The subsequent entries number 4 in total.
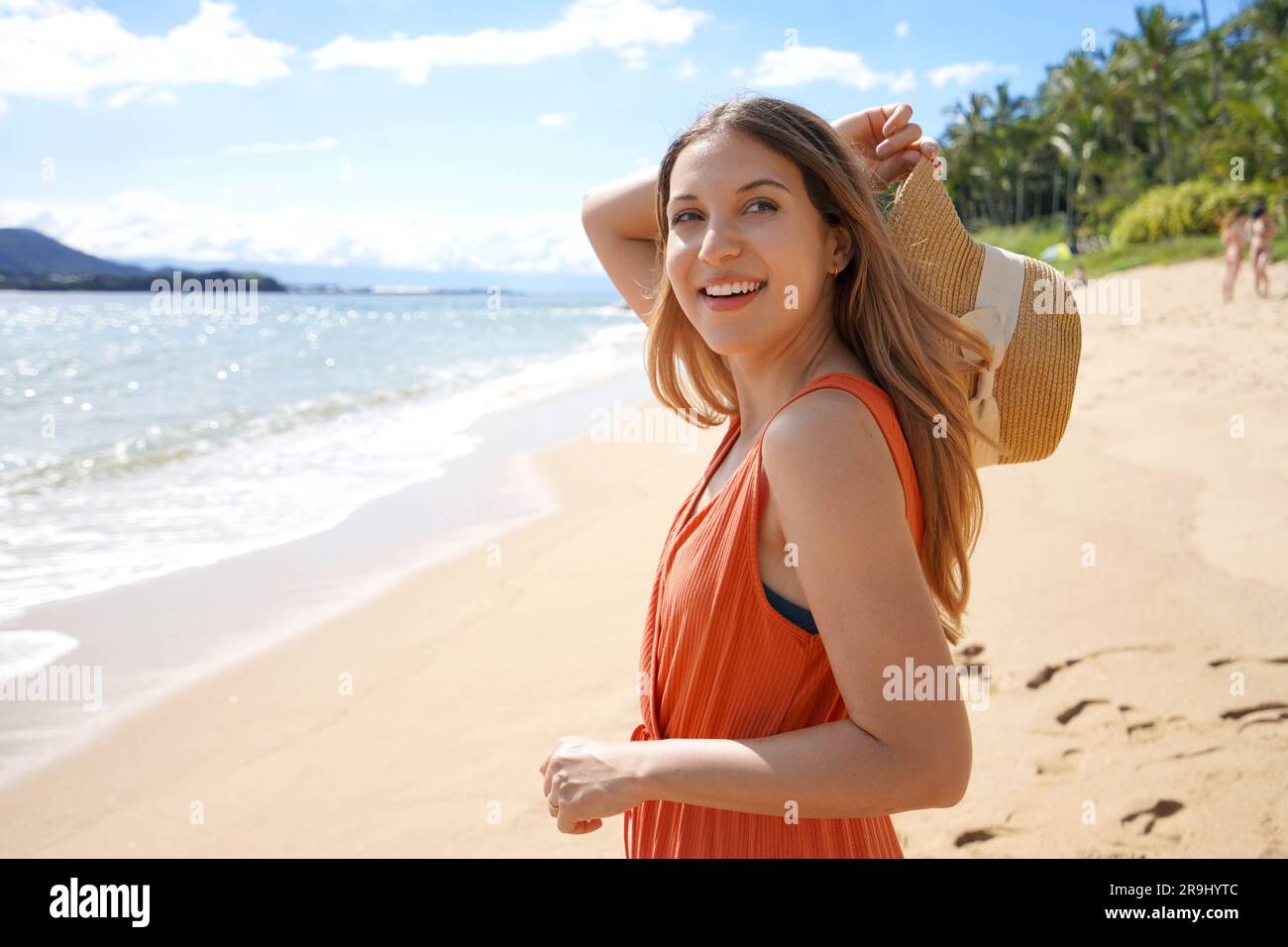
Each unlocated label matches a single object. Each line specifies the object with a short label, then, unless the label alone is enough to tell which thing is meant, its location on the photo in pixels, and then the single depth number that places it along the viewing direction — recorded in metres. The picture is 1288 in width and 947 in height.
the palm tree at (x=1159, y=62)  41.53
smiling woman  1.27
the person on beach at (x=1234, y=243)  17.83
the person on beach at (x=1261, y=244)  17.31
